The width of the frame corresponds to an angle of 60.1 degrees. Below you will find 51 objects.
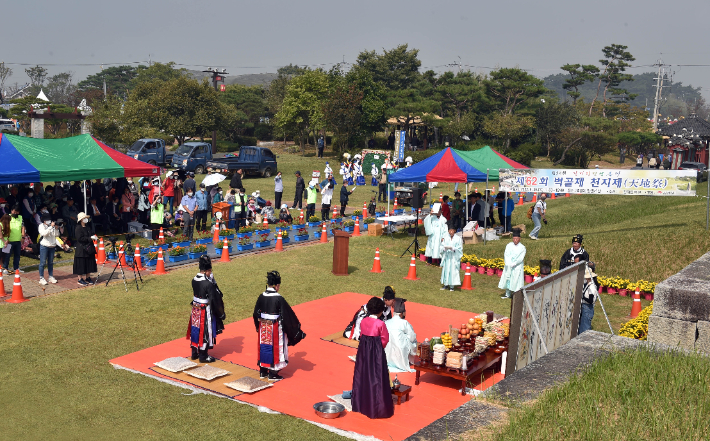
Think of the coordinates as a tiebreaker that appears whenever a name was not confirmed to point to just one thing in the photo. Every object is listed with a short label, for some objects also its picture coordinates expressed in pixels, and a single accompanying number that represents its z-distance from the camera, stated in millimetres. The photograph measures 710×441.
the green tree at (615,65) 79500
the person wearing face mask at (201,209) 20219
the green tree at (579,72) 75688
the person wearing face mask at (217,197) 22547
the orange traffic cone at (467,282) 15188
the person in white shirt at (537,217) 20650
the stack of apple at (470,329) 8938
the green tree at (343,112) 49188
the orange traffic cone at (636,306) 13031
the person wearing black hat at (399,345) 9375
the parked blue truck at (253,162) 35500
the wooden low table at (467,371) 8562
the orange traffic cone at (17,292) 12781
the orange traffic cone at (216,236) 19188
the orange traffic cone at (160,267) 15570
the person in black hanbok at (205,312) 9414
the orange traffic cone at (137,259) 14742
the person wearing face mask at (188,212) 19453
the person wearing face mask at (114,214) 20547
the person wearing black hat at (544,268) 10766
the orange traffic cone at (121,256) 14709
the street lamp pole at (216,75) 61344
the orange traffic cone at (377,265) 16641
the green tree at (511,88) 58406
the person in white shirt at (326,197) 23734
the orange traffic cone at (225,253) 17344
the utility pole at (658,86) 88875
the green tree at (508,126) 55062
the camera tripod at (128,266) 14289
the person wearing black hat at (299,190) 25755
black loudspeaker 17906
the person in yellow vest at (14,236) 14367
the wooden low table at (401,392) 8461
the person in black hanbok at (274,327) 8883
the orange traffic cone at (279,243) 18938
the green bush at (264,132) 66250
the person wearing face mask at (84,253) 13625
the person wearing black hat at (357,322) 9898
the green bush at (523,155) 51094
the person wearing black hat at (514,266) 13336
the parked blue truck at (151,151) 36281
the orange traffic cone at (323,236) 20516
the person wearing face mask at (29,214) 17781
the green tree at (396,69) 72812
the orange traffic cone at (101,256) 16578
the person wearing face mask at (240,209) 21445
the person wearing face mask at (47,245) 13797
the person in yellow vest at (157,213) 19812
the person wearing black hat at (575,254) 11586
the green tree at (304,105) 52094
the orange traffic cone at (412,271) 16047
